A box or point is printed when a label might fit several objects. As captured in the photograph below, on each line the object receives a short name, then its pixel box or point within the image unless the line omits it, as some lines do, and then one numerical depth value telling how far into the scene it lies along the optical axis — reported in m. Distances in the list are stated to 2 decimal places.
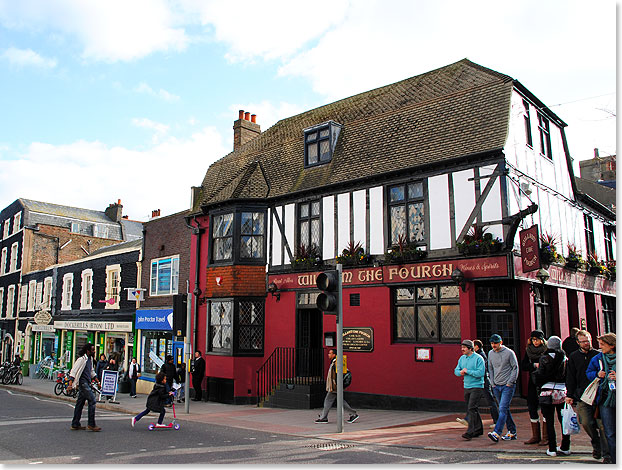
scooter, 10.66
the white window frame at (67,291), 28.88
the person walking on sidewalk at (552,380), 7.73
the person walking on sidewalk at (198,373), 16.69
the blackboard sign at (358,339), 14.29
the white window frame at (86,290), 26.68
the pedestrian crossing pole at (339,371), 9.95
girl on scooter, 10.69
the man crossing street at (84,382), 10.27
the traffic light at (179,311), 14.07
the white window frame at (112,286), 24.12
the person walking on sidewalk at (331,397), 11.40
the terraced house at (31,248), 33.78
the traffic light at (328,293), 9.95
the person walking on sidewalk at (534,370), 8.24
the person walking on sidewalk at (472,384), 8.90
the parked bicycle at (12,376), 24.73
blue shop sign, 20.14
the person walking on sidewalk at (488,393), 9.45
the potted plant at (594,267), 16.36
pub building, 12.85
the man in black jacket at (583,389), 6.86
